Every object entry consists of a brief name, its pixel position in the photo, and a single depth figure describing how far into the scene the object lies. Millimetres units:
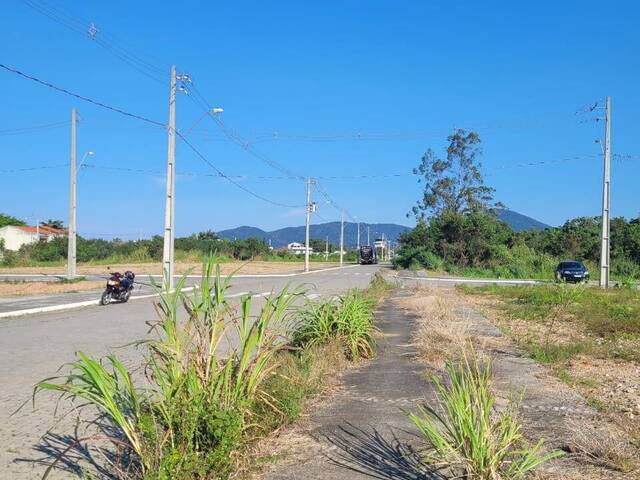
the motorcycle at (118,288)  21375
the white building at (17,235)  87456
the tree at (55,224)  116700
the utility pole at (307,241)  57141
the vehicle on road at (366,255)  90250
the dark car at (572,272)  39853
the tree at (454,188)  70000
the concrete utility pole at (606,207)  30797
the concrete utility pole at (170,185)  26969
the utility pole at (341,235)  87938
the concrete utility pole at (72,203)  31609
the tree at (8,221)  101250
